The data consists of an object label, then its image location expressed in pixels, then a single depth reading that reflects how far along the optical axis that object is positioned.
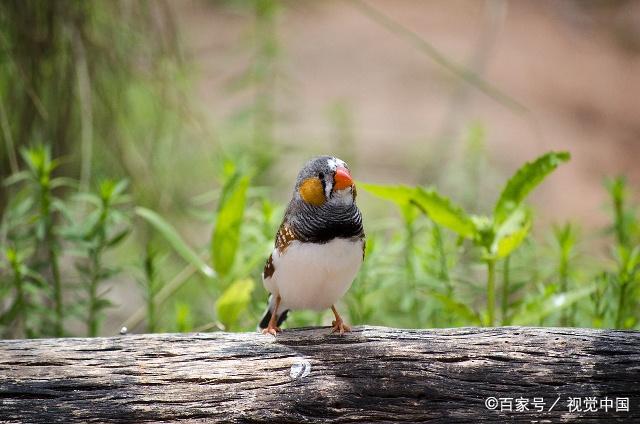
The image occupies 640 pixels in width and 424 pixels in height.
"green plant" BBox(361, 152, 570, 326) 4.42
